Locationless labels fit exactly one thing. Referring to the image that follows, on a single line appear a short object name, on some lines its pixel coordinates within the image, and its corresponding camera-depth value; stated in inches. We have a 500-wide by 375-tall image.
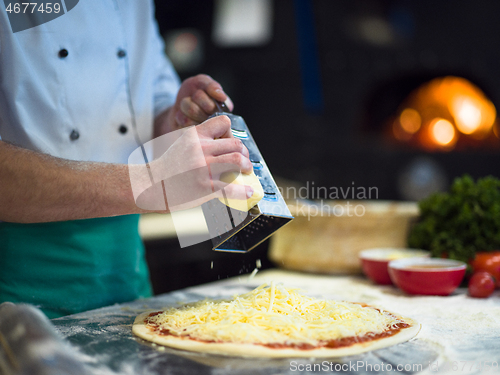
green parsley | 57.9
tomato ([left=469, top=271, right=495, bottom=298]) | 51.6
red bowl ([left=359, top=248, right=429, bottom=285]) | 58.7
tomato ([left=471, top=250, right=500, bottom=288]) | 55.4
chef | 39.6
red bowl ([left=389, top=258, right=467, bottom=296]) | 51.4
